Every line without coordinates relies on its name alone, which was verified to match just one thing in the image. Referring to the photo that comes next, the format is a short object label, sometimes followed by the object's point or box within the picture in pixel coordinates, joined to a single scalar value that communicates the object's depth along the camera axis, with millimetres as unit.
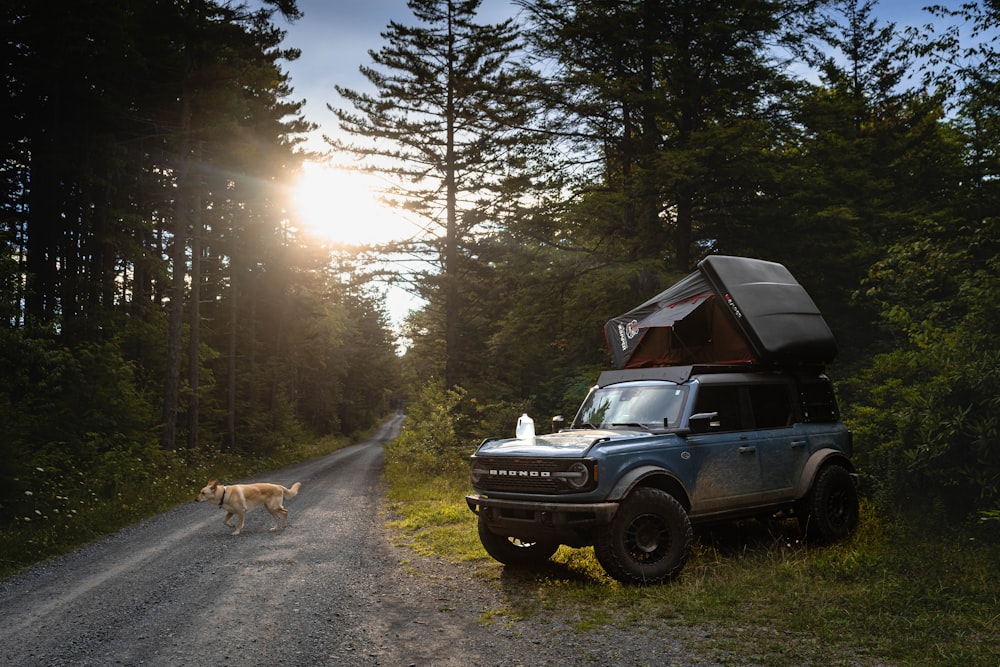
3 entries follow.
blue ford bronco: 6461
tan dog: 10680
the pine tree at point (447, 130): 23438
